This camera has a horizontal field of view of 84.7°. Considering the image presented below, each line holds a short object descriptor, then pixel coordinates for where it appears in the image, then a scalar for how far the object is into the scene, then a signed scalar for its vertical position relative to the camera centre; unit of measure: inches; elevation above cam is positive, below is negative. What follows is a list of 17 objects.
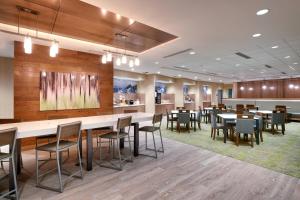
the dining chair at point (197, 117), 254.4 -27.7
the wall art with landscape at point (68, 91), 180.1 +9.7
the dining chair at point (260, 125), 182.1 -28.3
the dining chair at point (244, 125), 167.6 -25.8
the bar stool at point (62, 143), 91.6 -27.6
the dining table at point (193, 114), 250.4 -22.5
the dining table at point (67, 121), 88.4 -17.1
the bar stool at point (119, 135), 119.2 -27.7
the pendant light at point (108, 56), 145.1 +38.5
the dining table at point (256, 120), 179.6 -23.0
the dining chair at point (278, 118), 227.1 -25.0
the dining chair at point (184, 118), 235.6 -26.4
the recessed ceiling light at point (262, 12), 109.2 +59.8
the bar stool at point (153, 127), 144.1 -25.4
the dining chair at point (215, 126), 187.0 -30.9
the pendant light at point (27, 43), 98.9 +33.5
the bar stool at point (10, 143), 75.4 -20.8
